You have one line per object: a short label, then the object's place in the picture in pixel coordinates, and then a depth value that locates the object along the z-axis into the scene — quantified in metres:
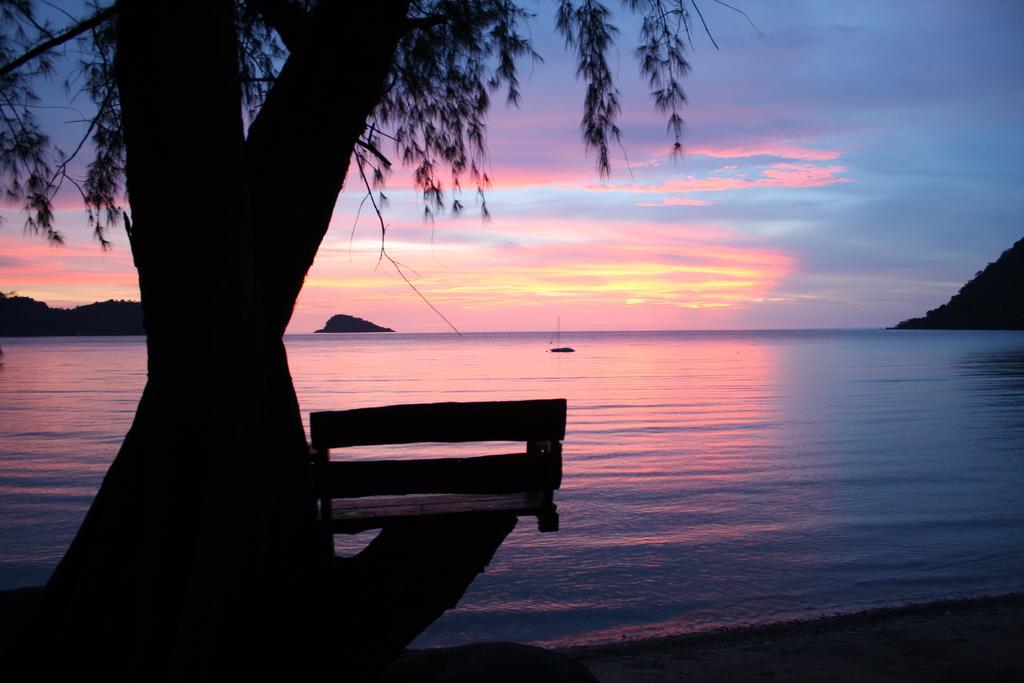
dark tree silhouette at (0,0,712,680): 2.72
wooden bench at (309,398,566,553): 3.24
